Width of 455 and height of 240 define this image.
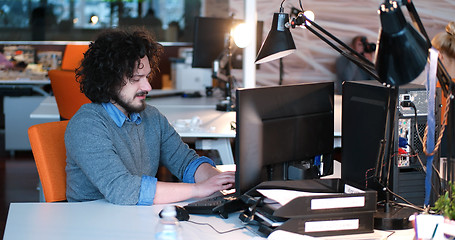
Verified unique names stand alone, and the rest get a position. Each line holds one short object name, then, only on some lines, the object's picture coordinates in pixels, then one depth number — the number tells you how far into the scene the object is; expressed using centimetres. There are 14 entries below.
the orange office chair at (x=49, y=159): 309
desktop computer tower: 269
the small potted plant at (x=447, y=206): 243
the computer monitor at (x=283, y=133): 269
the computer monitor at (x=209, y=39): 547
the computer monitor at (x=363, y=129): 272
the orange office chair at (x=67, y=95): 481
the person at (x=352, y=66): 744
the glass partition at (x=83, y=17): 922
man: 290
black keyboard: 277
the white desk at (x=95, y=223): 262
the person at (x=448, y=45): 421
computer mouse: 275
